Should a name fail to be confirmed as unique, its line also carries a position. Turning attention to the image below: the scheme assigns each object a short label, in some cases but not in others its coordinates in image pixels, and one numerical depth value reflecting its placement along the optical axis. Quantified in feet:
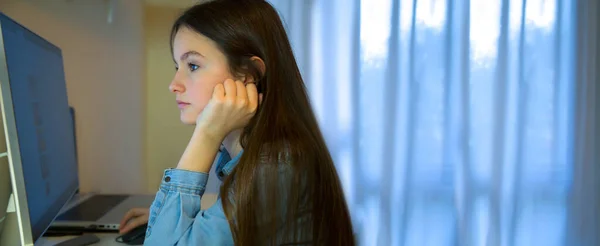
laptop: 3.64
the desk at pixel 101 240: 3.28
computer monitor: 2.14
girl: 2.38
